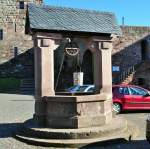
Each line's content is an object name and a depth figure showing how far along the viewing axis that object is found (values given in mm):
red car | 10883
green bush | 23489
